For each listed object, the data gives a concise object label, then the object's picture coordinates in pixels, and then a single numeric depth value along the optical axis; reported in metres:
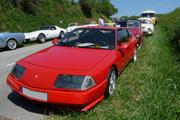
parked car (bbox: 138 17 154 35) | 19.02
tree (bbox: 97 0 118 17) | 76.38
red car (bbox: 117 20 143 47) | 13.57
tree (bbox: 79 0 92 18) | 43.38
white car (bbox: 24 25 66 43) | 16.42
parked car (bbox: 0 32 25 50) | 12.99
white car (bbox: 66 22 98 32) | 21.45
